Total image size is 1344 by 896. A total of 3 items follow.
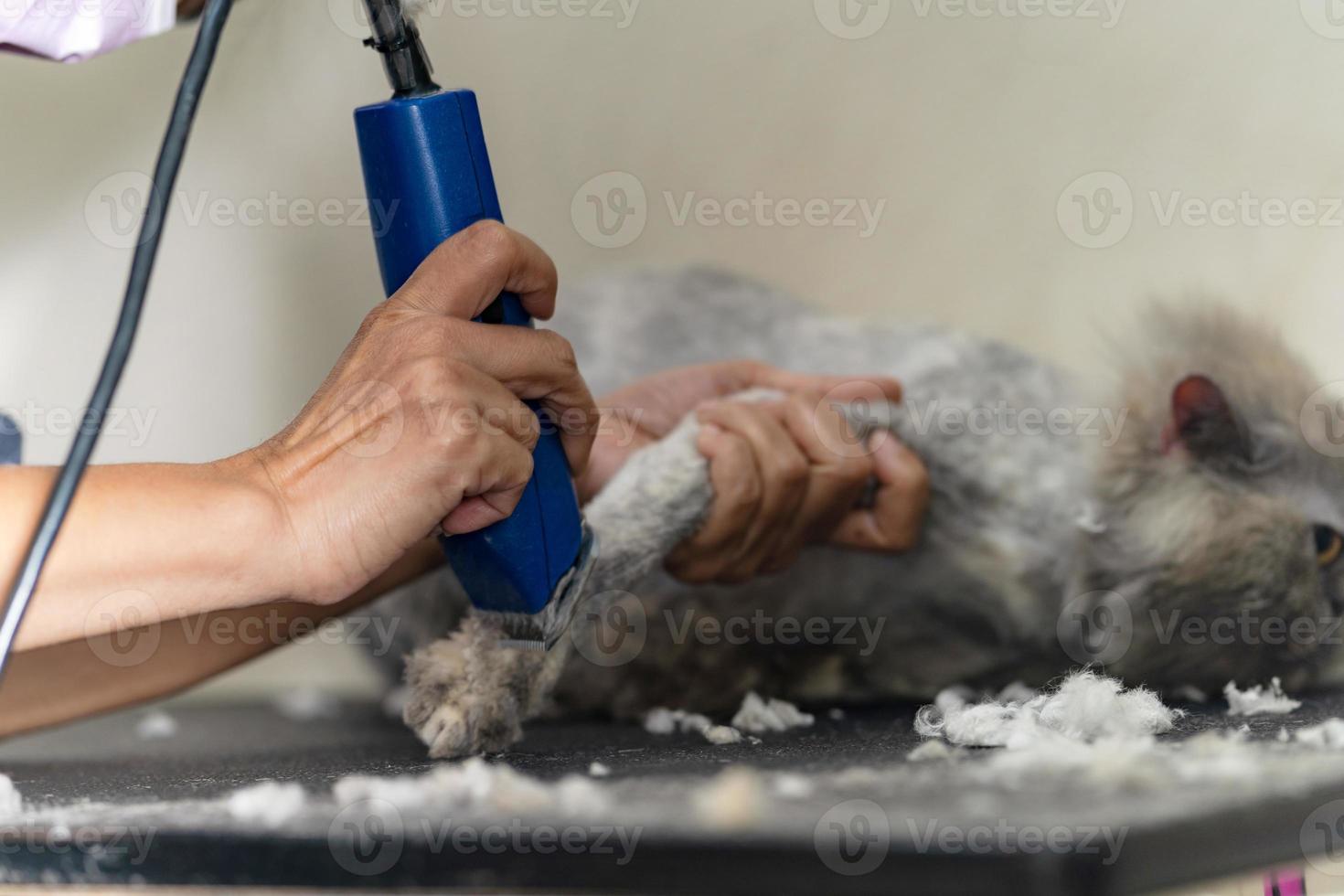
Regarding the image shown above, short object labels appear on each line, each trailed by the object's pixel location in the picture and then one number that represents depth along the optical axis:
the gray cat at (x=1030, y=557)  1.10
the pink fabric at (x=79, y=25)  1.00
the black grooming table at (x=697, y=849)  0.86
